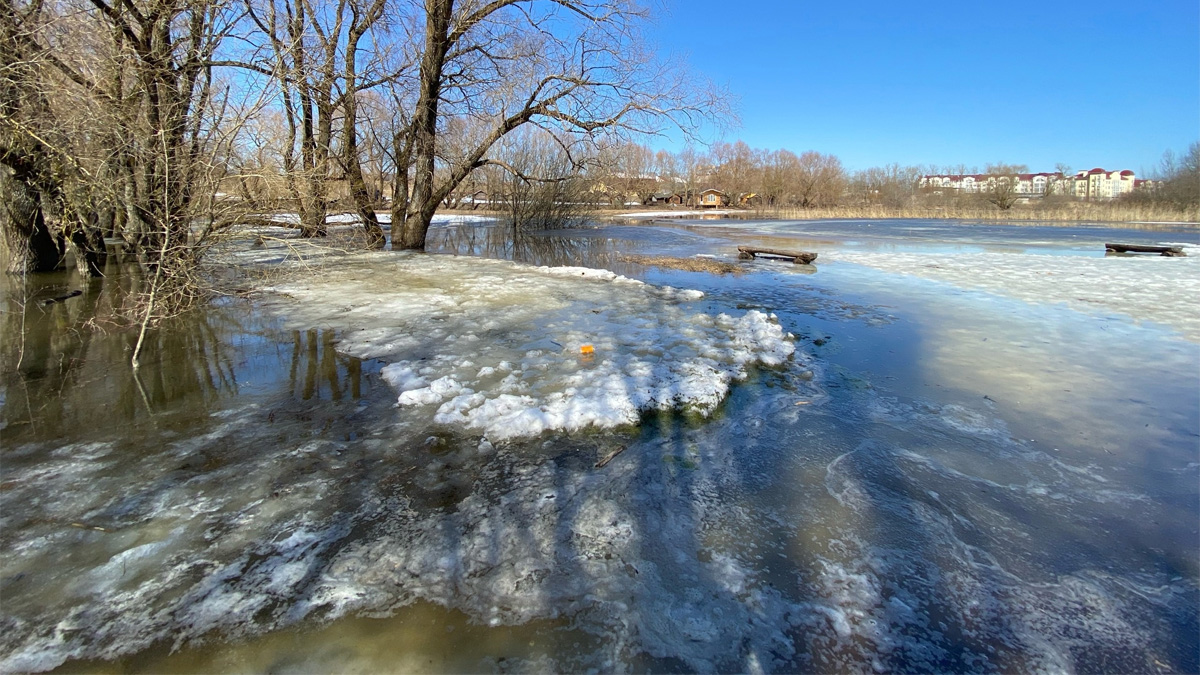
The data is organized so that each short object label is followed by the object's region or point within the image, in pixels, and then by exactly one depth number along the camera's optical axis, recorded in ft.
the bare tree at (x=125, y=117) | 21.40
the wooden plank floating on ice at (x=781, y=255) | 47.24
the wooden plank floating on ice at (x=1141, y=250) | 53.21
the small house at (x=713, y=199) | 272.51
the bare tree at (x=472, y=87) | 45.80
